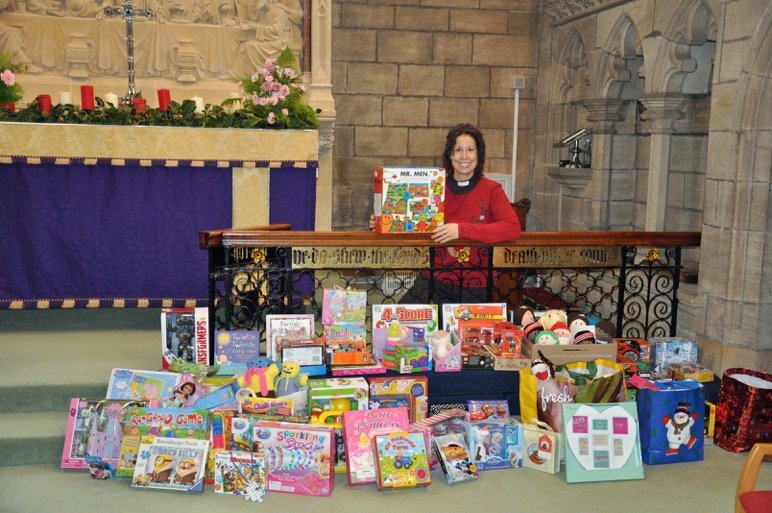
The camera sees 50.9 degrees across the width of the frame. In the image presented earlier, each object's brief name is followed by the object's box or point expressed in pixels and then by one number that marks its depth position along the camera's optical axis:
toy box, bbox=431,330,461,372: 4.27
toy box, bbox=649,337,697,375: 4.57
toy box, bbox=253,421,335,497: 3.66
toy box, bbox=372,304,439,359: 4.38
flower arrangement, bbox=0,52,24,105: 5.30
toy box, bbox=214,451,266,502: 3.65
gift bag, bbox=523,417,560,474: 3.91
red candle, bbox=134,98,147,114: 5.50
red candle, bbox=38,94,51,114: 5.37
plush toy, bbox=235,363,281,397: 4.04
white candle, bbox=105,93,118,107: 5.51
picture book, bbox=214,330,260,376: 4.33
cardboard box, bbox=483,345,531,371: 4.29
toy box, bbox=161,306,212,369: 4.36
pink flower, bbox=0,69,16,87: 5.28
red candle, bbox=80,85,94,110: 5.42
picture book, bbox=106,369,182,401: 4.07
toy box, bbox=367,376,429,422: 4.05
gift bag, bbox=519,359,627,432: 3.99
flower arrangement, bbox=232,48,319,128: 5.56
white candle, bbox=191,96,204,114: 5.73
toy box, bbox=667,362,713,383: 4.43
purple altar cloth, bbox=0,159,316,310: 5.27
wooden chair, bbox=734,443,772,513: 2.81
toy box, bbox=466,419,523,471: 3.96
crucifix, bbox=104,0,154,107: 5.87
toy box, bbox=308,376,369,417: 3.94
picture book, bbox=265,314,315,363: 4.35
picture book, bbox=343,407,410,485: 3.75
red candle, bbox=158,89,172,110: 5.64
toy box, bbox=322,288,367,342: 4.43
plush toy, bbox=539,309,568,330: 4.48
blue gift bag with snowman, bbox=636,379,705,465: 4.03
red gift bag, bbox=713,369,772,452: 4.09
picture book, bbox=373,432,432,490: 3.70
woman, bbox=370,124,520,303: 4.34
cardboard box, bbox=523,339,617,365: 4.24
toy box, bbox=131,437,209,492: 3.66
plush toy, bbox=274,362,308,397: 4.06
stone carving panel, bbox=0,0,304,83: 6.89
